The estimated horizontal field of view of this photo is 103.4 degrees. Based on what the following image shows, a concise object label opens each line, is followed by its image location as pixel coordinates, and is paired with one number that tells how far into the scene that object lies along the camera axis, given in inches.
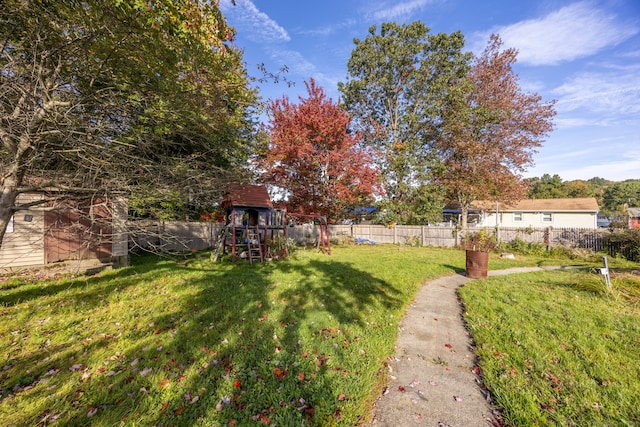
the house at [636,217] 1219.2
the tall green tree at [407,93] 790.5
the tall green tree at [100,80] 149.8
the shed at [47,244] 327.9
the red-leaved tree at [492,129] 762.8
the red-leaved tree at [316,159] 730.2
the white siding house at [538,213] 995.9
